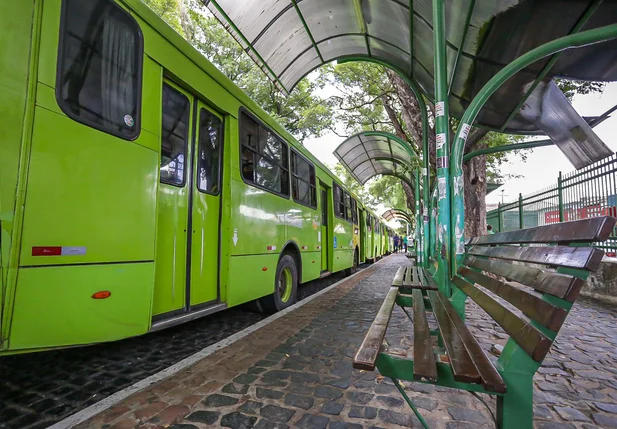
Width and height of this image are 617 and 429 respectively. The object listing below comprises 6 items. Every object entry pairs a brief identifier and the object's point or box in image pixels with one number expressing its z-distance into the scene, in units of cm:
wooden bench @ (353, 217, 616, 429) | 119
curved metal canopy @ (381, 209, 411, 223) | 3298
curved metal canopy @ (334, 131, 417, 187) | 1158
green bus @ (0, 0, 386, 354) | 191
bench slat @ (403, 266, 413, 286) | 376
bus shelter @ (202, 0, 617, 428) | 354
